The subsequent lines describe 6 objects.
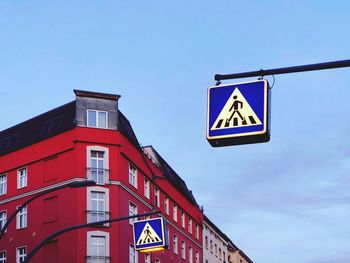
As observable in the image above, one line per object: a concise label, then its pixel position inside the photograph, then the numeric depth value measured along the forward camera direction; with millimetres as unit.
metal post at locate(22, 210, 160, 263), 20812
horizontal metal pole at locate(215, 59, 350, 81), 8463
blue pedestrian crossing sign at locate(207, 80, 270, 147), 8438
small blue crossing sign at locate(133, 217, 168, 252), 25672
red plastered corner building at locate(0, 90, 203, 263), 46969
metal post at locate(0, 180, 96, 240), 19734
